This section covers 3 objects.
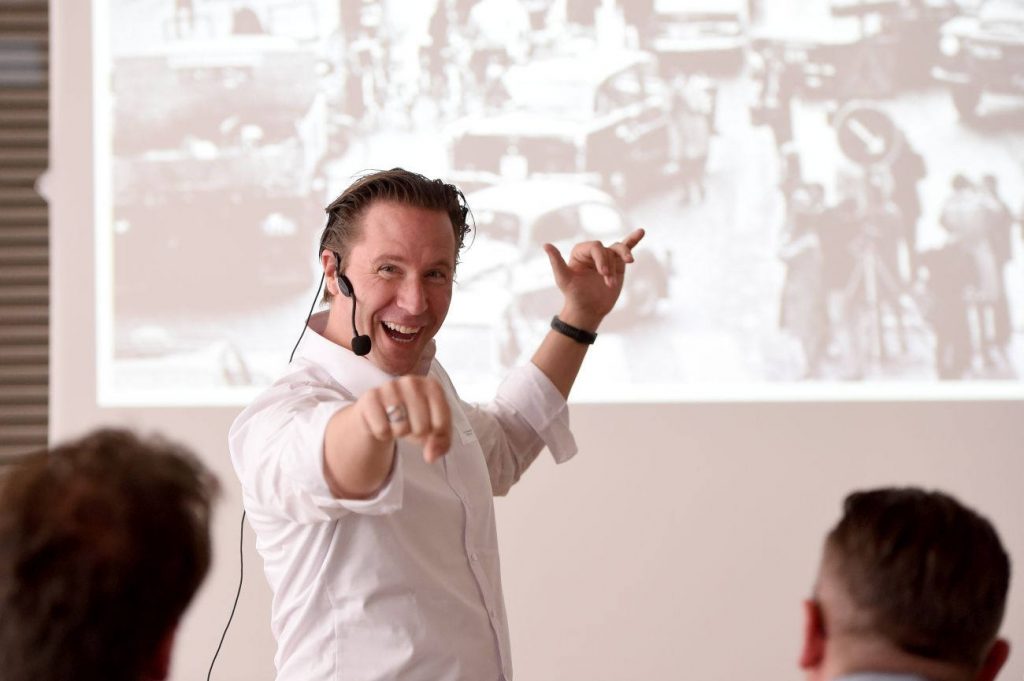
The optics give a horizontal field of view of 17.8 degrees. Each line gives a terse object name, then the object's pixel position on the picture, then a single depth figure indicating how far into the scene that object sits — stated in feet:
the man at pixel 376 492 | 11.70
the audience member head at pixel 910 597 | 10.72
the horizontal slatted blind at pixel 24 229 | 19.40
